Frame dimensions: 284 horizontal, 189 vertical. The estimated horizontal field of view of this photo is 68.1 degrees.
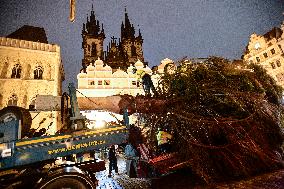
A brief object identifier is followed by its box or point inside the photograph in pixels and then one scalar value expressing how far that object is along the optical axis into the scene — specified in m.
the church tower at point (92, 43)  39.72
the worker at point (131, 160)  6.07
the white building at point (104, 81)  26.23
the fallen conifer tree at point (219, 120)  5.56
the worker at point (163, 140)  5.88
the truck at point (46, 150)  3.60
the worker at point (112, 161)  9.97
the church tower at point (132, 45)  43.12
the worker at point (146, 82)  7.60
